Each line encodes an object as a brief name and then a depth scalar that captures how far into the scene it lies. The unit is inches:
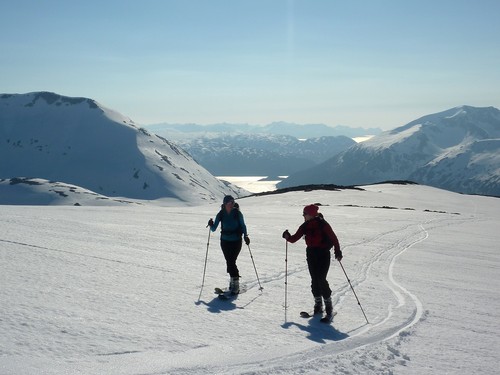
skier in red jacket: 385.1
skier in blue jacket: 444.5
